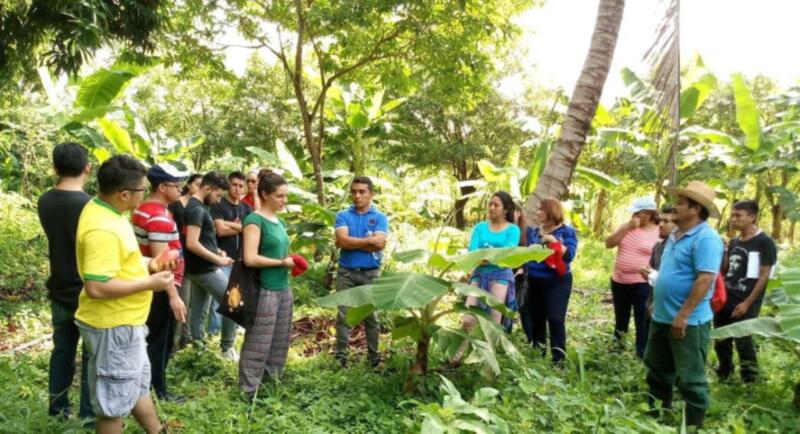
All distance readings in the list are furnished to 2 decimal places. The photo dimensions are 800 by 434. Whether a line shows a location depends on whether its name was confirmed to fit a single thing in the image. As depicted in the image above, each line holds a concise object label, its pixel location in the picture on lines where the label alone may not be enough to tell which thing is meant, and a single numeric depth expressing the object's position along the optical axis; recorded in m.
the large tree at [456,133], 15.71
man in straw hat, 3.23
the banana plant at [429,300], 3.23
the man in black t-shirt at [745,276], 4.21
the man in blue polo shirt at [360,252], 4.45
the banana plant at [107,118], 6.67
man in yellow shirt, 2.42
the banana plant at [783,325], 3.12
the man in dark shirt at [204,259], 4.23
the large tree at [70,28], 3.38
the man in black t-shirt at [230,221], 5.19
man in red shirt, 3.03
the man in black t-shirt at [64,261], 3.04
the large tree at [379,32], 5.86
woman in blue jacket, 4.54
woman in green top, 3.66
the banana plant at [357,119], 8.16
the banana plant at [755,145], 7.62
